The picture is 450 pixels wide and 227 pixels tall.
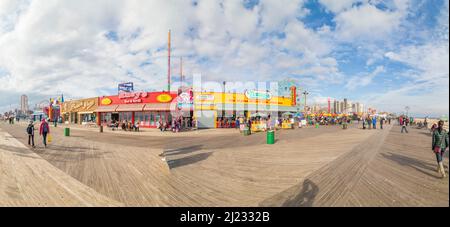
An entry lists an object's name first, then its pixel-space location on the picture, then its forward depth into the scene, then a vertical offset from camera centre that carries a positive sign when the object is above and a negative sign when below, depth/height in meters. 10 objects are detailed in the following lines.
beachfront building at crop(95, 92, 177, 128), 26.88 +1.03
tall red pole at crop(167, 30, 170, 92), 36.34 +7.47
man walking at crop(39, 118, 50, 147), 10.90 -0.93
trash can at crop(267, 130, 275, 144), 11.95 -1.54
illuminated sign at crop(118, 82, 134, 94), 35.25 +5.41
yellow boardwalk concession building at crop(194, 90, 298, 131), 27.50 +1.28
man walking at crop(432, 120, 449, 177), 5.65 -0.89
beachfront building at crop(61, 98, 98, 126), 37.91 +0.80
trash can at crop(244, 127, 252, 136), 17.88 -1.70
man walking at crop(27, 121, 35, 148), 11.21 -0.96
